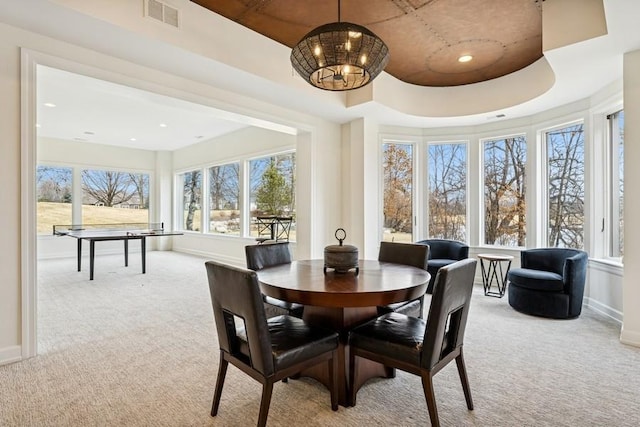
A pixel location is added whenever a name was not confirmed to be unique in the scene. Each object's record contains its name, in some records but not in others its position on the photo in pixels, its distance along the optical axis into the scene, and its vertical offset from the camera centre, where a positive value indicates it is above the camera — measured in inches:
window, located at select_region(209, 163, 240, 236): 309.9 +12.7
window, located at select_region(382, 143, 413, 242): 230.1 +13.3
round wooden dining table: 73.8 -18.0
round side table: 189.2 -38.1
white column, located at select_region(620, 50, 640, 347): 121.8 +1.8
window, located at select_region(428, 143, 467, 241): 227.5 +13.9
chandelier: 82.4 +40.7
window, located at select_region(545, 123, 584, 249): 181.0 +13.3
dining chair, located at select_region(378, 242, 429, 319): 106.6 -17.2
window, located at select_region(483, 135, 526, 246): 207.6 +12.6
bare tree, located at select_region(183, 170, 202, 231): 361.1 +21.4
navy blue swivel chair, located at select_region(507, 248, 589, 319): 148.3 -35.1
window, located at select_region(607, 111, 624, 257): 156.5 +12.8
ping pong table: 229.0 -16.2
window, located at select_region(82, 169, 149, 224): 351.3 +17.8
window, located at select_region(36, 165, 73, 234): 323.6 +16.4
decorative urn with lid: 94.3 -13.1
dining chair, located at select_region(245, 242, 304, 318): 108.7 -16.9
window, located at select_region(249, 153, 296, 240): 261.3 +17.7
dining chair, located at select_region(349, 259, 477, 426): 69.2 -28.3
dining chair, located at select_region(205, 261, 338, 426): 66.3 -28.1
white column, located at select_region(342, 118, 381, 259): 203.6 +15.8
